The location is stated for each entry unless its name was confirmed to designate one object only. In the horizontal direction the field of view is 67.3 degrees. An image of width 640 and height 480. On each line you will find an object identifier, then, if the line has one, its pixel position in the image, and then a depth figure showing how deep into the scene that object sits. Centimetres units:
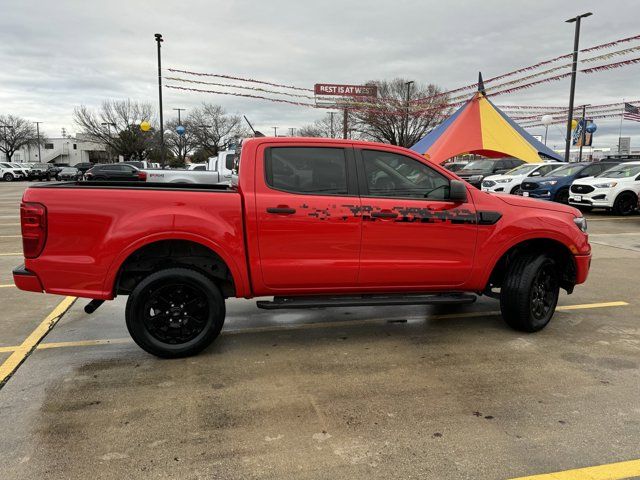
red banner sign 3281
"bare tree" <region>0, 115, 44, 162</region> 7669
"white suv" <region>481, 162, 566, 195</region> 1758
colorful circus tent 2111
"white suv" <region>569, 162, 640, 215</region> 1436
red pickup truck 382
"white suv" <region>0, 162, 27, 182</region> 4212
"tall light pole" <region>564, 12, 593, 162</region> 1819
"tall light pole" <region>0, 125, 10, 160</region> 7406
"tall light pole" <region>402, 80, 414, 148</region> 3978
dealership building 9081
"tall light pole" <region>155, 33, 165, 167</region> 2208
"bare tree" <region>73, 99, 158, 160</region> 5562
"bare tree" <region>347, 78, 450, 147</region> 3636
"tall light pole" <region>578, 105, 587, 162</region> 3058
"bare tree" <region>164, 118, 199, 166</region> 6581
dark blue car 1599
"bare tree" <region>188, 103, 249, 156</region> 6506
